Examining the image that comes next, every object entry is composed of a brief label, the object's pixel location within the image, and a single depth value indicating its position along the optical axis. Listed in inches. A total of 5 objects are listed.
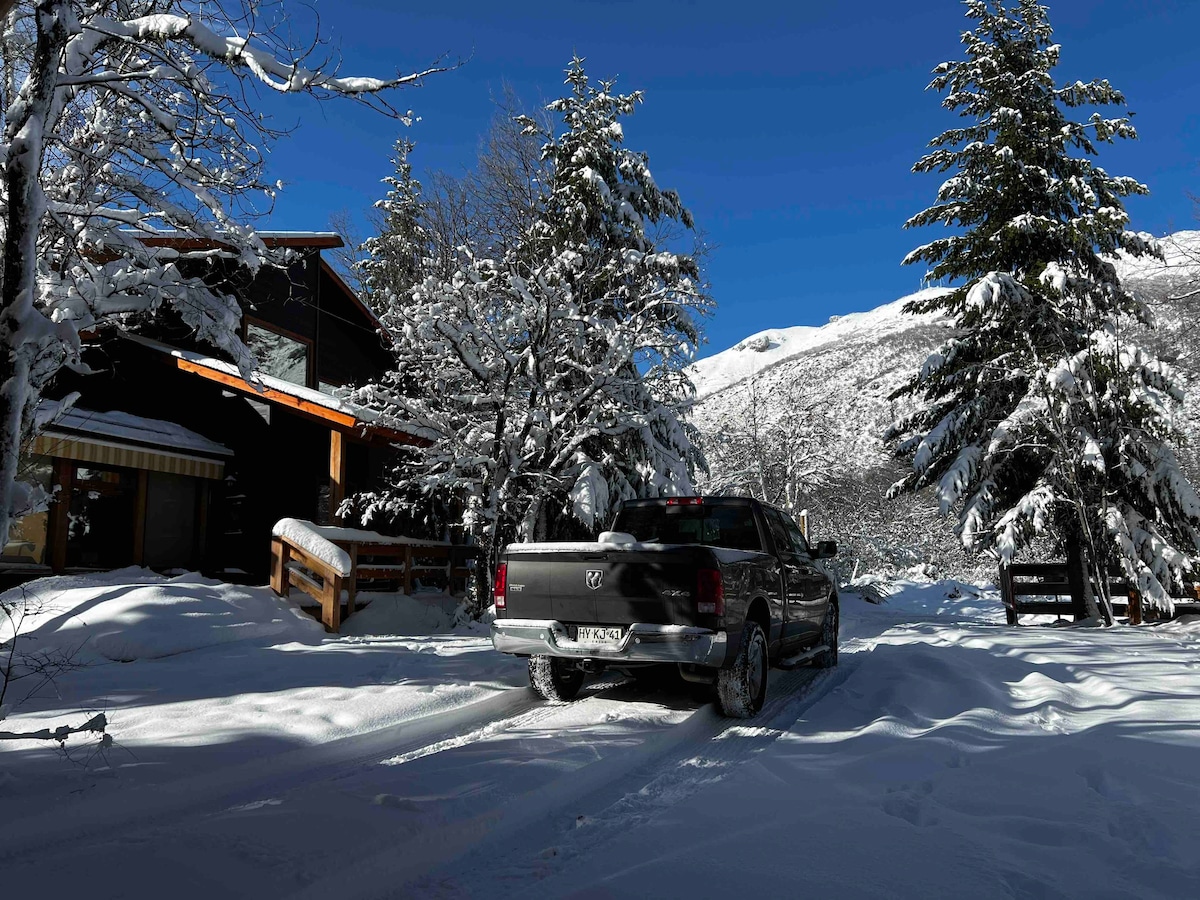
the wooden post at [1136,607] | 580.7
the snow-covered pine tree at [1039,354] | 584.7
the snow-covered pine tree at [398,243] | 957.2
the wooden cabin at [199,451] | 526.9
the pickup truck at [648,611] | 232.2
